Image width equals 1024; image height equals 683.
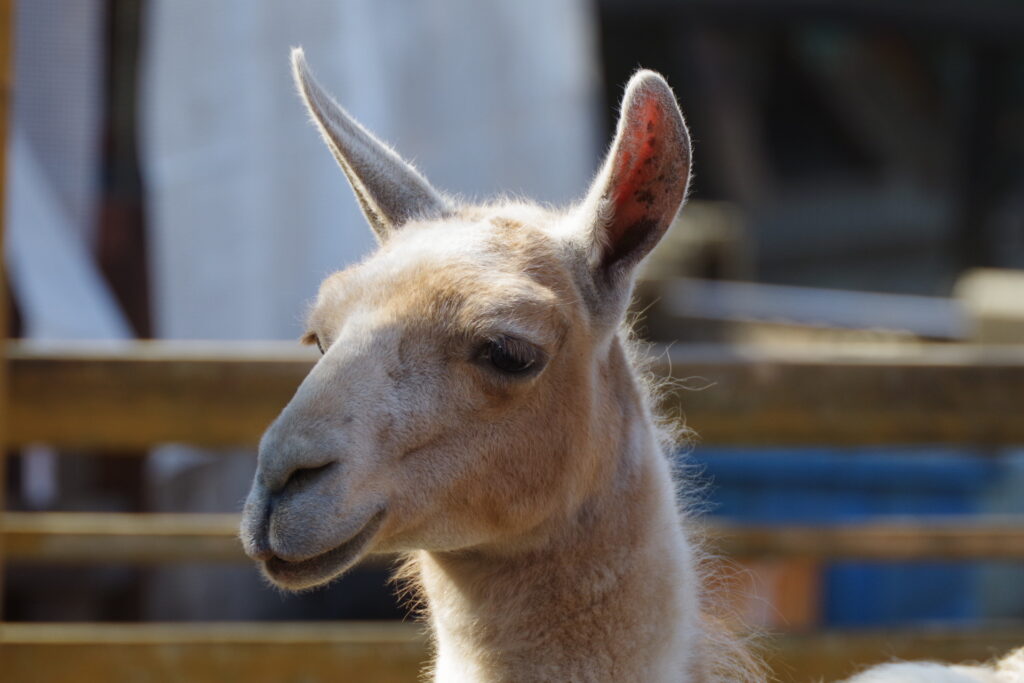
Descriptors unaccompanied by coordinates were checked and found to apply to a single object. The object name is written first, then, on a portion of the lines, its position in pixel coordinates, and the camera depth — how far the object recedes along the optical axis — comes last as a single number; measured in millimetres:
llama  4160
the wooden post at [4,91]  6457
